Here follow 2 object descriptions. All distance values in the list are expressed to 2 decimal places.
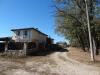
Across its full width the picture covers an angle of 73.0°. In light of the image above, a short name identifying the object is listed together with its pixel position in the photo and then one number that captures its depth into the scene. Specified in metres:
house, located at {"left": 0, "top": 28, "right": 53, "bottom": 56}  14.67
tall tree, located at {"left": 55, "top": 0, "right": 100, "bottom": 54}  11.67
